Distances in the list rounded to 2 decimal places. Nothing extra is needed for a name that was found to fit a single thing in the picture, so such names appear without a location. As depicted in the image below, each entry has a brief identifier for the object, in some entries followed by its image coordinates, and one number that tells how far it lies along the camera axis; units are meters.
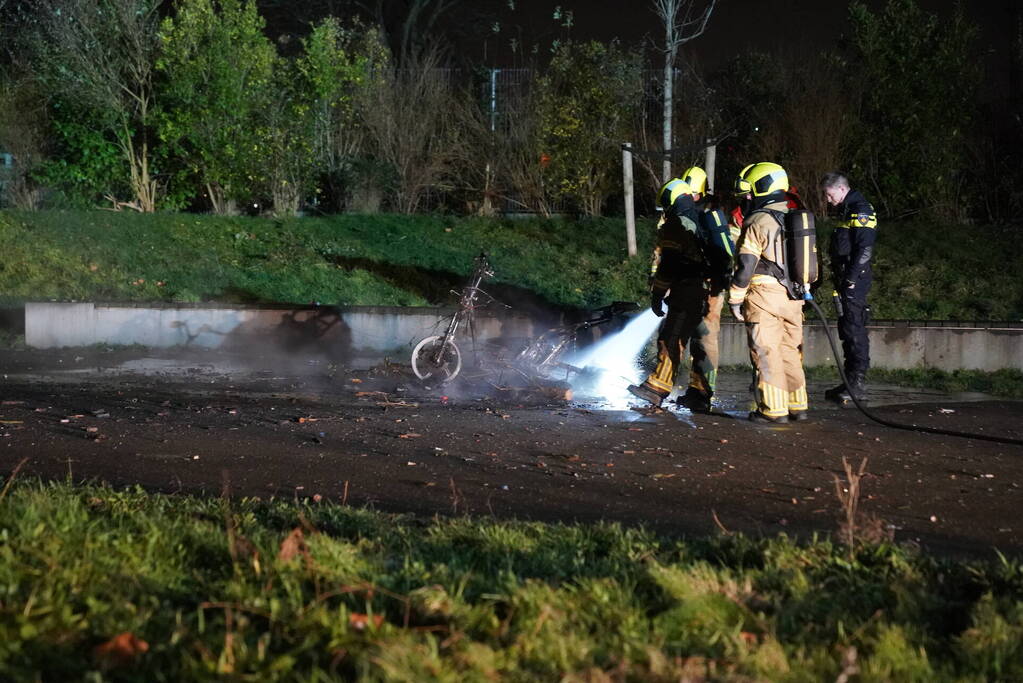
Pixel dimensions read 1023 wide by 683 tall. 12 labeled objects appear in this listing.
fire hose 8.74
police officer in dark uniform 10.96
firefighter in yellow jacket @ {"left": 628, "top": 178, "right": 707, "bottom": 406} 10.24
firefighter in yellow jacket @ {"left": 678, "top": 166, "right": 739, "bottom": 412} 10.12
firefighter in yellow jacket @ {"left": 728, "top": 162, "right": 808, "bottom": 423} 9.38
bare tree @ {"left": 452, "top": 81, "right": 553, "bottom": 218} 22.56
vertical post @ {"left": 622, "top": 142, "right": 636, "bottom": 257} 17.56
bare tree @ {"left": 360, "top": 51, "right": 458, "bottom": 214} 23.20
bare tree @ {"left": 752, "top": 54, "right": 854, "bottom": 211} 20.55
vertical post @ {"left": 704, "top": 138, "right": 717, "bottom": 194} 16.67
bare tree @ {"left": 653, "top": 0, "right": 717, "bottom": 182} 17.30
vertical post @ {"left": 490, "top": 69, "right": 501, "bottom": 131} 24.00
